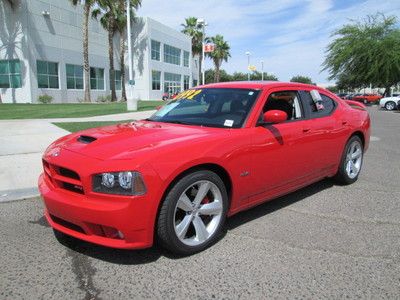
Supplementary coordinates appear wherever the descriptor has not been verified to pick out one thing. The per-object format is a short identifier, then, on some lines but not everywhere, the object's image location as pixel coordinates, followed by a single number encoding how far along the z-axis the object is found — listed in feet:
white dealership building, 109.40
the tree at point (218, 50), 215.04
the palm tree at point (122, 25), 125.18
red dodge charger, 9.92
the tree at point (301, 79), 370.90
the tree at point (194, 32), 193.67
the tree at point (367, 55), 140.67
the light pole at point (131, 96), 73.41
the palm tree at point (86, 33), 108.68
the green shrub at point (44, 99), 110.32
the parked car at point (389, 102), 103.71
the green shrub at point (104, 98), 134.41
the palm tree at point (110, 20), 121.33
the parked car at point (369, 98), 160.04
